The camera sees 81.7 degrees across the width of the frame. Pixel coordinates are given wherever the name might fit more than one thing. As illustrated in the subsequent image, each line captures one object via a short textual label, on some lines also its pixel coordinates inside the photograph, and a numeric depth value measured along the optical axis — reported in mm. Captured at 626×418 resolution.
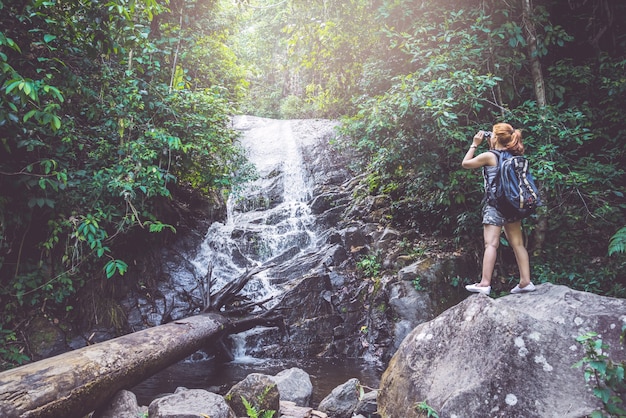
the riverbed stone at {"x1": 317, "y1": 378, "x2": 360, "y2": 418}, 3881
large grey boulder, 2512
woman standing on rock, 3910
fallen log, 2744
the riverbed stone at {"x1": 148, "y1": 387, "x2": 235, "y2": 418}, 3012
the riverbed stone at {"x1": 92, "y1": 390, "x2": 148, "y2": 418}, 3445
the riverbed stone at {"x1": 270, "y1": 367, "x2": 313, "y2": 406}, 4312
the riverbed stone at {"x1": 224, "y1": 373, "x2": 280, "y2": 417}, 3586
